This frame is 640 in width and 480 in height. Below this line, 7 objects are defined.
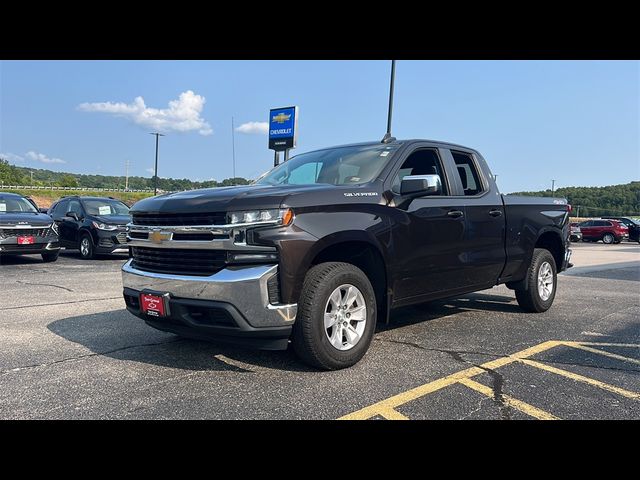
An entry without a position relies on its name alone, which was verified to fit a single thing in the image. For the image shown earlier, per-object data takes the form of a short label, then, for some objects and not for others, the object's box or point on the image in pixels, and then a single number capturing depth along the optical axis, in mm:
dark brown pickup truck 3410
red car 31578
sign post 20875
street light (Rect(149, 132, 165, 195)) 56438
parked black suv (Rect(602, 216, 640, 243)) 32469
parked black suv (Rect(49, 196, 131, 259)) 11984
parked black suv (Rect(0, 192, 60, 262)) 10570
